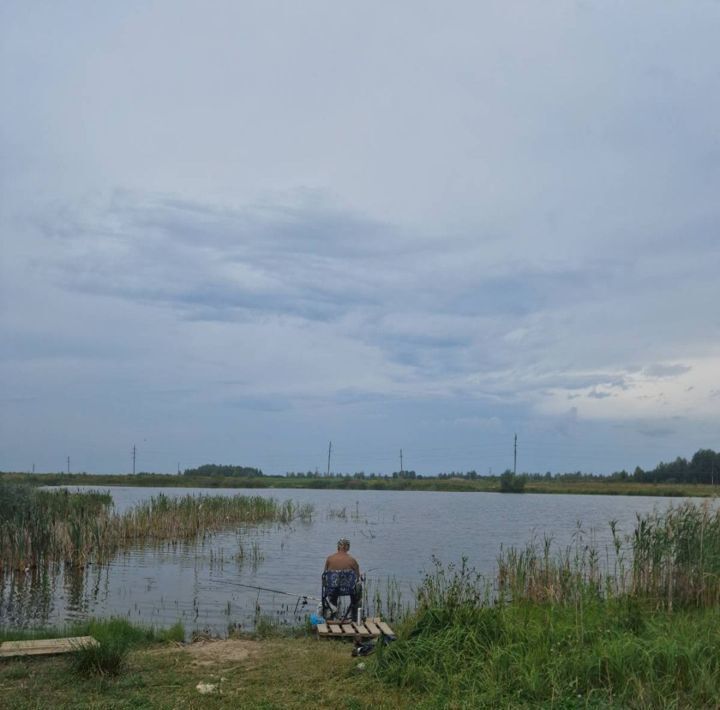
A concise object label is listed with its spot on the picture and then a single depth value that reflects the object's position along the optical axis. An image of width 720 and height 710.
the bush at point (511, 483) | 90.12
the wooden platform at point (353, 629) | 10.56
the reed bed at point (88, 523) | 19.78
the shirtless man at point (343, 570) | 12.59
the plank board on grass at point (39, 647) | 9.14
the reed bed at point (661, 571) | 11.25
